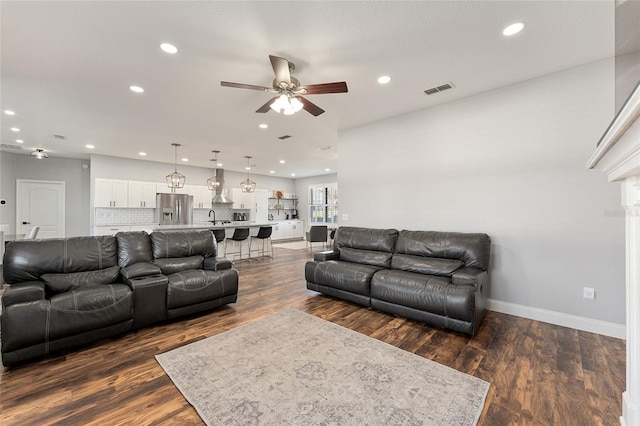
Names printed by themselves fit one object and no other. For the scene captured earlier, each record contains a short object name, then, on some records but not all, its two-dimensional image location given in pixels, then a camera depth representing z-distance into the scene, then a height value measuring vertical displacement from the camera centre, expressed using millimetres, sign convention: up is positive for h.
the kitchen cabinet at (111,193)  6902 +570
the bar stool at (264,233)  6910 -521
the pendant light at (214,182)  6766 +832
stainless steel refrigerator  7738 +138
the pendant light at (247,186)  7367 +798
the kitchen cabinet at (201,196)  8664 +606
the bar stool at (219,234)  6090 -487
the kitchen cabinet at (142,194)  7426 +555
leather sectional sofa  2215 -779
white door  6797 +175
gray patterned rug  1651 -1278
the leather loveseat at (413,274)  2734 -769
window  10781 +457
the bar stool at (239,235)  6469 -542
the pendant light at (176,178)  6148 +850
